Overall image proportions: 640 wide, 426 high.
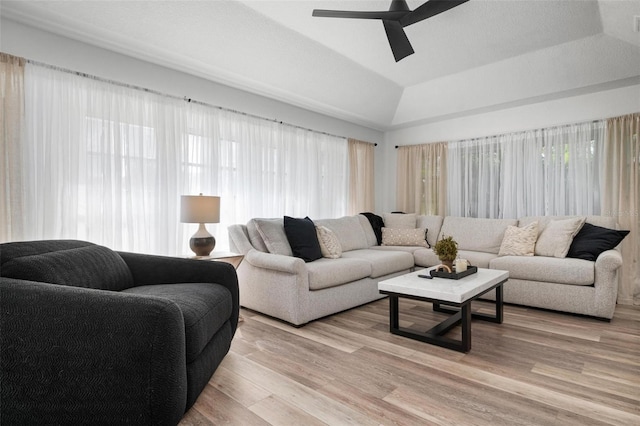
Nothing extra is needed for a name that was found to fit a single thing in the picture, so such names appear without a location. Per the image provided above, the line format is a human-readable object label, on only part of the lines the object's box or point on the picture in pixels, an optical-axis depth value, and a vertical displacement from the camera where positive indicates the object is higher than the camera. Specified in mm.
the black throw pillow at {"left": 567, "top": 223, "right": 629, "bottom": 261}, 3634 -345
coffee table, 2605 -644
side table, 3240 -435
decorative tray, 3025 -559
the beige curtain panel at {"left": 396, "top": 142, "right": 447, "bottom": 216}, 5758 +493
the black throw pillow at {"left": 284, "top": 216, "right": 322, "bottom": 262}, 3740 -316
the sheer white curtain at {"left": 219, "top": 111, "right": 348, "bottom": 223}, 4172 +520
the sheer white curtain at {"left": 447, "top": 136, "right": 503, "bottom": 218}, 5242 +473
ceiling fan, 2502 +1406
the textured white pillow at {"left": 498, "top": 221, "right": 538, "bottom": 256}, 4133 -389
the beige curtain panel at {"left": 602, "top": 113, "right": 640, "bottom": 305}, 4062 +223
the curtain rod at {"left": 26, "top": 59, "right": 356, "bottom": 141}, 2875 +1136
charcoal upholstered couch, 1456 -596
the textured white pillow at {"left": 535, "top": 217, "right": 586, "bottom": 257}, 3891 -323
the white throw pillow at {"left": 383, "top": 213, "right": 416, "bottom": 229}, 5434 -188
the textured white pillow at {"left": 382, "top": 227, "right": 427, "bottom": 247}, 5133 -407
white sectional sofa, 3270 -671
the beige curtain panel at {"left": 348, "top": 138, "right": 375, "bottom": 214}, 5797 +530
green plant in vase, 3133 -378
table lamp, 3248 -51
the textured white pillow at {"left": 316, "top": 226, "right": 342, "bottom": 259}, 3969 -384
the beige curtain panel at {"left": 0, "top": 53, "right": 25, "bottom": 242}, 2607 +488
